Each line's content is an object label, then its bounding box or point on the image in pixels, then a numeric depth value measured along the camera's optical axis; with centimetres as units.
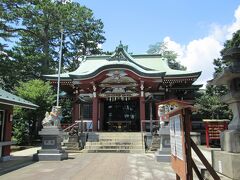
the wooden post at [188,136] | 460
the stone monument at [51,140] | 1299
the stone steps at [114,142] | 1686
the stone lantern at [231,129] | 473
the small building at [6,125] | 1282
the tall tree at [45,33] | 2906
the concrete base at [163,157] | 1217
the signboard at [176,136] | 501
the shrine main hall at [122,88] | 2070
